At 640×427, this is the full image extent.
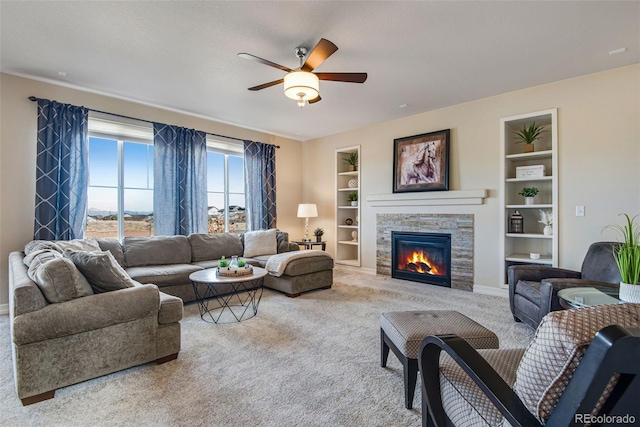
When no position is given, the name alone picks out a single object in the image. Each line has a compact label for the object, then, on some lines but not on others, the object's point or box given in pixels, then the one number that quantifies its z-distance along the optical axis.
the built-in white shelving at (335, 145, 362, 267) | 6.21
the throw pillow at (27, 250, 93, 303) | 1.96
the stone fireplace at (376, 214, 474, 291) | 4.55
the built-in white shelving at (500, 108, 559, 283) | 3.92
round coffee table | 3.17
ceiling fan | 2.58
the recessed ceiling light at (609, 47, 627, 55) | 3.00
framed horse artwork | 4.78
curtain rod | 3.63
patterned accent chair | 0.64
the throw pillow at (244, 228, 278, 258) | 5.05
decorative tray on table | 3.25
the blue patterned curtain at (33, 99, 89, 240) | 3.66
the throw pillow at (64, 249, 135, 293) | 2.20
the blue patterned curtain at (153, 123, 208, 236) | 4.65
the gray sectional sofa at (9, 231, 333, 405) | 1.85
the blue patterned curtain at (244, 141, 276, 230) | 5.88
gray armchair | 2.56
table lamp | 6.08
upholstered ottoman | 1.80
